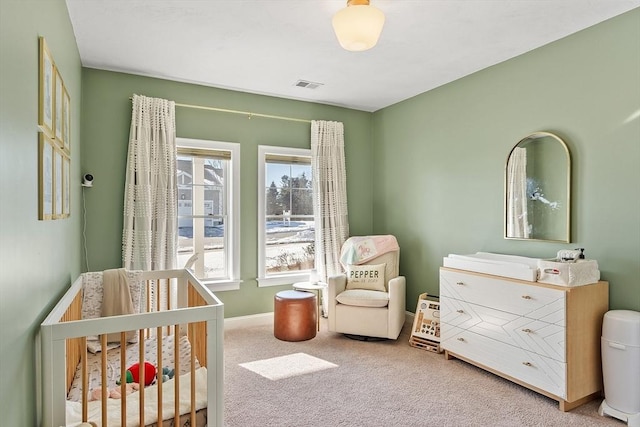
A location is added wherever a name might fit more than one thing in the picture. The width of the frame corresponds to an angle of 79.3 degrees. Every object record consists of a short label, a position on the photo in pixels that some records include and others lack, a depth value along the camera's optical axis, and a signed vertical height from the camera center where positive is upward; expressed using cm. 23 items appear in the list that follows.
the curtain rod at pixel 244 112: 387 +108
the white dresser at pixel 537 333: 243 -83
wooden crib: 143 -70
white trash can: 229 -93
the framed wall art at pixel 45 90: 152 +52
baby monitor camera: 330 +29
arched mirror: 289 +18
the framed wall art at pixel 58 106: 186 +55
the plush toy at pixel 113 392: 174 -82
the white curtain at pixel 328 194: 446 +22
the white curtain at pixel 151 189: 352 +23
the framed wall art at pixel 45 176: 153 +16
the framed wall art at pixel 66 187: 218 +16
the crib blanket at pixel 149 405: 157 -83
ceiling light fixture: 208 +103
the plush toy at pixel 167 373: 195 -82
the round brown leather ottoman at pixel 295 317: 369 -100
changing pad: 269 -39
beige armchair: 364 -80
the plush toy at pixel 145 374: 189 -80
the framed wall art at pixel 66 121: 218 +56
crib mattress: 192 -83
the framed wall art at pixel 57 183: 185 +15
